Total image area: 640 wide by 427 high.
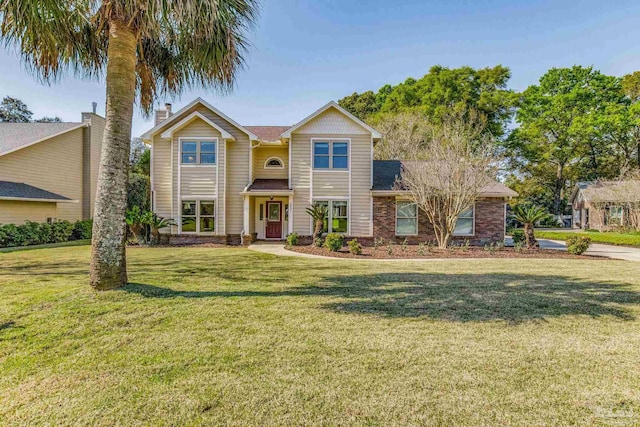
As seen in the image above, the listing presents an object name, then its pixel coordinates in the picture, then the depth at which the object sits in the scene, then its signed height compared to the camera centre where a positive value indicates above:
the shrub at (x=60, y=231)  17.88 -0.83
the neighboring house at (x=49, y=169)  17.02 +2.69
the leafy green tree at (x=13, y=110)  36.62 +11.76
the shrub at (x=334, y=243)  13.79 -1.04
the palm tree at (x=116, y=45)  5.68 +3.34
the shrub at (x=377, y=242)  15.51 -1.14
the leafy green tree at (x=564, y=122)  36.38 +10.77
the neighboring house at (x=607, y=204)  23.36 +1.23
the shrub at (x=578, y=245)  13.42 -1.06
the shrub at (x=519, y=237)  15.25 -0.83
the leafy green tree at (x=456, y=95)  34.38 +13.07
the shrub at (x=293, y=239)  15.44 -1.01
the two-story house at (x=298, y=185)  16.86 +1.63
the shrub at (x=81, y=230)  19.60 -0.81
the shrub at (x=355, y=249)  13.24 -1.23
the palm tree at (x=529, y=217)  14.40 +0.08
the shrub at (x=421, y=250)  13.31 -1.30
